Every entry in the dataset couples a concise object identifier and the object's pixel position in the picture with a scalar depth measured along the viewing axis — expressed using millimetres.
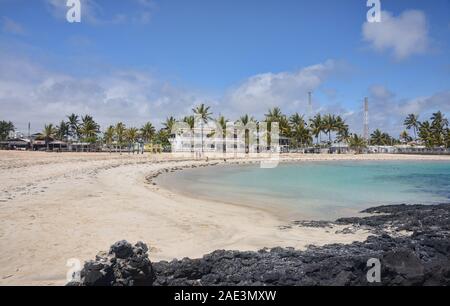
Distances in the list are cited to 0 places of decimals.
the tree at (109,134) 84000
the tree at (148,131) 83812
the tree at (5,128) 92288
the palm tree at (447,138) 87500
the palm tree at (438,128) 89812
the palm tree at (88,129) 81625
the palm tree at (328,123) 84000
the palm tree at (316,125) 83838
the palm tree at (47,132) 72950
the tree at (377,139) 111062
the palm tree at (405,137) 109788
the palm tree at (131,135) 81625
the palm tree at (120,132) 82688
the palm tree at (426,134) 90438
